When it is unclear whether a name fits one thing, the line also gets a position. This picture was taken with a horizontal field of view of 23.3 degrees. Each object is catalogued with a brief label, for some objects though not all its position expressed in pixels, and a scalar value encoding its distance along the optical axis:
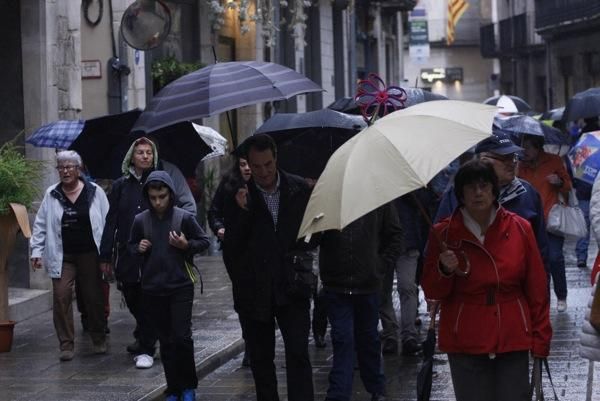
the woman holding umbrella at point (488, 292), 6.84
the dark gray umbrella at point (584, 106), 20.12
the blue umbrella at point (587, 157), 12.48
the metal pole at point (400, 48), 45.97
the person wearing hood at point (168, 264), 9.66
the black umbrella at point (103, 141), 12.12
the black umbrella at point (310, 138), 11.09
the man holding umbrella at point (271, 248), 8.27
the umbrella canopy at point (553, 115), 31.04
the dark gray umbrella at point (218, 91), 9.47
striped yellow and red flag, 60.59
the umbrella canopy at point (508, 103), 23.92
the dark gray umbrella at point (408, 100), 12.76
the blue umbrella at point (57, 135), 13.39
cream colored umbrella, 6.49
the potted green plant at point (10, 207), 12.01
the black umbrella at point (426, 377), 7.09
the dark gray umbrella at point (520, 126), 13.47
